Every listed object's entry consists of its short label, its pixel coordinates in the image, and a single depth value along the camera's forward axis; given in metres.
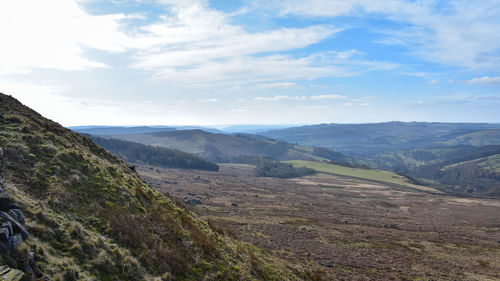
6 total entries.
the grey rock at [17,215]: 10.23
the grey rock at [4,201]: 10.34
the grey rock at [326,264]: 27.19
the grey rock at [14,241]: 8.74
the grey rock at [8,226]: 8.95
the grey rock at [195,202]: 59.70
